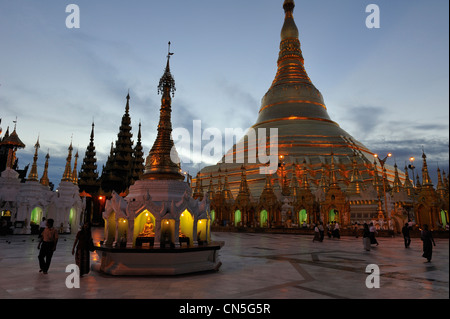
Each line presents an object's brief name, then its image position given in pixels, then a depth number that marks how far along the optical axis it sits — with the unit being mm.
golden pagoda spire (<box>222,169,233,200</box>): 42875
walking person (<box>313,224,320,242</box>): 21688
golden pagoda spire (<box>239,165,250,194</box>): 40375
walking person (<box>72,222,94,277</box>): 8805
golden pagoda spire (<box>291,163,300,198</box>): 38094
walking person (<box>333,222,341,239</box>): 25906
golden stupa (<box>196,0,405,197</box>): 44031
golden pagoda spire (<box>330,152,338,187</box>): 33766
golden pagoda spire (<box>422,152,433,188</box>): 32219
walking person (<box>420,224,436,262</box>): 11938
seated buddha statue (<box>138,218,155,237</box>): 10344
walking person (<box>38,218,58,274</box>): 8984
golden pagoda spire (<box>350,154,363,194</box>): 36406
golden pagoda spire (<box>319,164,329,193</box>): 36519
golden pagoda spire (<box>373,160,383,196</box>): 34275
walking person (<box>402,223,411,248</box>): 17766
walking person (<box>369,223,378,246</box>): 16984
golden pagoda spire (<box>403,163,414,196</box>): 37788
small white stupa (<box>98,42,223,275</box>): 9070
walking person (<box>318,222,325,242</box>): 21794
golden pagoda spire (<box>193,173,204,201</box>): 44809
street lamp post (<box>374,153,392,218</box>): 31562
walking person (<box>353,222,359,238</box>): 28047
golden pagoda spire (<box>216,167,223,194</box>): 42750
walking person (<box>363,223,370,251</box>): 15672
